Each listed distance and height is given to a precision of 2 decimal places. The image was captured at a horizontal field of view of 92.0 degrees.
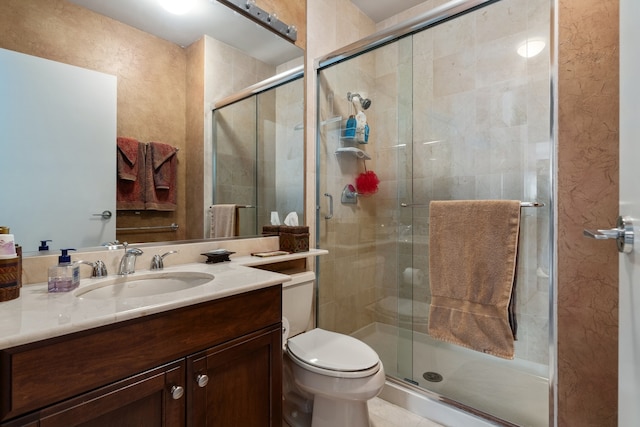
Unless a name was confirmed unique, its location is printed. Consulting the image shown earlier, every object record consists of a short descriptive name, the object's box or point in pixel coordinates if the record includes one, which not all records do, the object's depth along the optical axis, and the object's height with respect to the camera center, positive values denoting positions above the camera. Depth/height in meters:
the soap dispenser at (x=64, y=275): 0.91 -0.19
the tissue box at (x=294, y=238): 1.71 -0.16
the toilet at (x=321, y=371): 1.25 -0.67
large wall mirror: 1.06 +0.60
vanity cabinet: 0.63 -0.40
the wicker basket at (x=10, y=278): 0.79 -0.17
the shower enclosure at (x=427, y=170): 1.87 +0.28
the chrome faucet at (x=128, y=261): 1.14 -0.18
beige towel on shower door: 1.43 -0.31
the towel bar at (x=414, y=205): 2.25 +0.04
